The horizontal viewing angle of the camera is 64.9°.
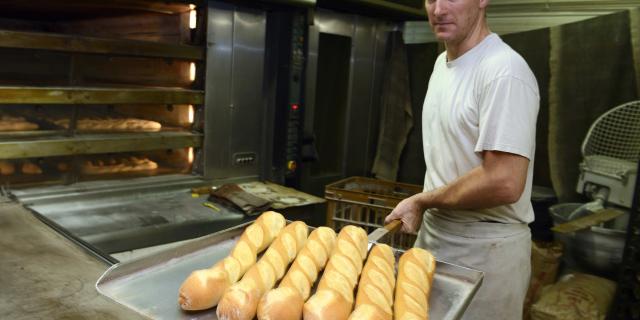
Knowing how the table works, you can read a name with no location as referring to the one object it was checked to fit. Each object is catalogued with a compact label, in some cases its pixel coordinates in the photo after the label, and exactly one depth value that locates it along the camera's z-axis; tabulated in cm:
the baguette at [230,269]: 118
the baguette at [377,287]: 113
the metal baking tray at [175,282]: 121
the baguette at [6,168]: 235
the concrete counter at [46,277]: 131
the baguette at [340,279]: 114
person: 150
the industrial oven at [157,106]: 234
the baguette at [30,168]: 243
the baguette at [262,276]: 114
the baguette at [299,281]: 112
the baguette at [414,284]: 118
